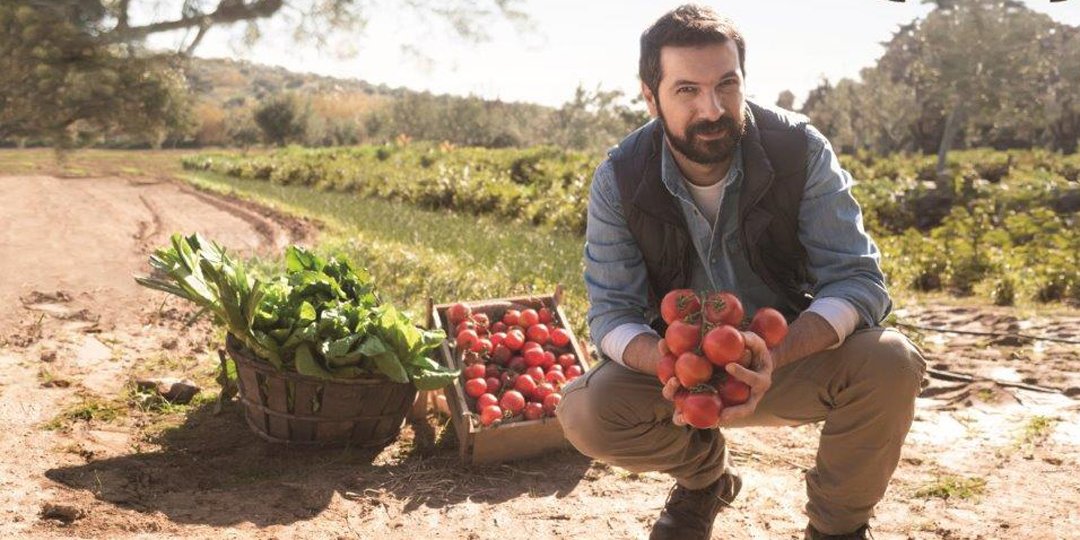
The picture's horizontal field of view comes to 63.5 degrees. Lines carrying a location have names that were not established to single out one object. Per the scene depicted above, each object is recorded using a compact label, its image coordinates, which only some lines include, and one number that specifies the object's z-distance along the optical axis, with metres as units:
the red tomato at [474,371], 3.69
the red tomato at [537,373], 3.76
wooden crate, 3.41
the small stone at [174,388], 4.03
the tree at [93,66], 7.98
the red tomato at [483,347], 3.79
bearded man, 2.23
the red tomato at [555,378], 3.74
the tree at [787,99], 53.37
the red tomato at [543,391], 3.63
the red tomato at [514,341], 3.91
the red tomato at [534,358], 3.85
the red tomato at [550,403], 3.58
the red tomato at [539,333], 3.99
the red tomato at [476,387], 3.60
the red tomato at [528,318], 4.05
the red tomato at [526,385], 3.66
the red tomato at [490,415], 3.46
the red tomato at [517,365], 3.86
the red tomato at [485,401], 3.55
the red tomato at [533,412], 3.57
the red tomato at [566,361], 3.94
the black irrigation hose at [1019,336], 5.04
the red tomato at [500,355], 3.88
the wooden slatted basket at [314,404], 3.39
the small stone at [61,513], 2.70
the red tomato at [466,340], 3.77
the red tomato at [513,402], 3.55
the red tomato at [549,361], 3.90
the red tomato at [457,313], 3.95
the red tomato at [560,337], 4.02
